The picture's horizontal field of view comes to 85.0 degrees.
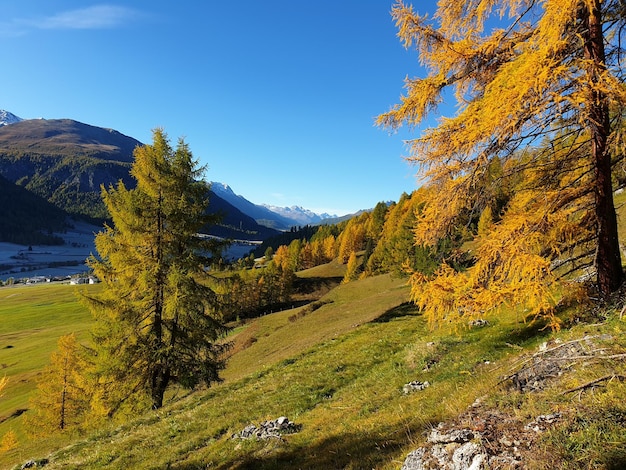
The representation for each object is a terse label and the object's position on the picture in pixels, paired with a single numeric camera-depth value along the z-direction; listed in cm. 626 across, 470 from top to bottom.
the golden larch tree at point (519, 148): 770
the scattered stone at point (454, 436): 518
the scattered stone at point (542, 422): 480
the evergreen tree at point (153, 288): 1802
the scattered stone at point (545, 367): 639
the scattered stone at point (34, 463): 1291
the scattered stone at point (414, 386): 1072
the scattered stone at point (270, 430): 976
